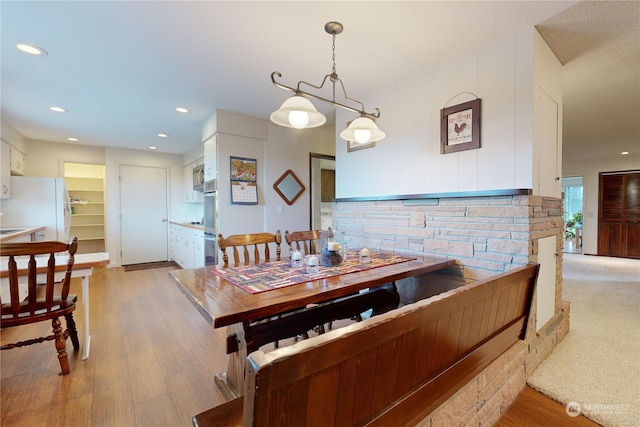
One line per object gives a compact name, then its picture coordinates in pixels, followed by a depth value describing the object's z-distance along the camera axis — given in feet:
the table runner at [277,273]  4.70
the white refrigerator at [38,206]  12.99
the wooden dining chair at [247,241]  6.36
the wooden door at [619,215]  19.58
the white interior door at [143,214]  18.30
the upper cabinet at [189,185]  17.72
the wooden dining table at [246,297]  3.67
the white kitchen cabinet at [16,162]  13.32
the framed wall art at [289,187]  12.82
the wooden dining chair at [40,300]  5.35
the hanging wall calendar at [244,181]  11.57
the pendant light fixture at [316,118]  5.25
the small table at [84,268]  6.44
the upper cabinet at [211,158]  11.41
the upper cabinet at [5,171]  11.91
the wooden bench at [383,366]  2.15
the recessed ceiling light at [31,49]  6.81
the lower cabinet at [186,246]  13.64
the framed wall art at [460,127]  7.00
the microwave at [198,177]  15.31
